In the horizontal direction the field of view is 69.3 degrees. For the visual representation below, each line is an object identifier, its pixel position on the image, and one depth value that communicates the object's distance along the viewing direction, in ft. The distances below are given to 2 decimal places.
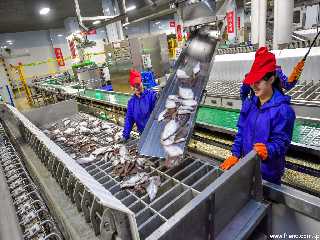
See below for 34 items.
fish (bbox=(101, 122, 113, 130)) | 11.53
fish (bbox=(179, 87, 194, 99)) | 8.04
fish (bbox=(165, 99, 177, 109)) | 8.17
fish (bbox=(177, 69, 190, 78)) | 8.48
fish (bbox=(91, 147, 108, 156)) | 8.28
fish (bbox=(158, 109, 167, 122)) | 8.19
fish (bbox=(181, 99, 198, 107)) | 7.71
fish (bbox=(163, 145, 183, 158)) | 6.89
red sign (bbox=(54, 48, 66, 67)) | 44.24
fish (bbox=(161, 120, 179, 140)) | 7.48
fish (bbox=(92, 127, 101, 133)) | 11.26
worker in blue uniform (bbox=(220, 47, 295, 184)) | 5.20
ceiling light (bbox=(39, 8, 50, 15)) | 37.15
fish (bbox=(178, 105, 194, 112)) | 7.67
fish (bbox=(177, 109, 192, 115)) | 7.71
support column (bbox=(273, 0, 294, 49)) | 18.19
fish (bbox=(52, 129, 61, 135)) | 11.95
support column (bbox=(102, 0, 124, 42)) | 35.04
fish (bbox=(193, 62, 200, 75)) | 8.20
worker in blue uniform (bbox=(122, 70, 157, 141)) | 10.09
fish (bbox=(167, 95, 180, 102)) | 8.26
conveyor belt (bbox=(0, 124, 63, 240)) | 5.38
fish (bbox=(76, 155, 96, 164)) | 7.82
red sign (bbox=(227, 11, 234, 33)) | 27.14
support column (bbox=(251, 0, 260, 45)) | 22.21
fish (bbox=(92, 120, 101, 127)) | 12.24
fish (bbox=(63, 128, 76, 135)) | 11.58
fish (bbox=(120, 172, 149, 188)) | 6.13
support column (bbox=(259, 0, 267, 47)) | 20.53
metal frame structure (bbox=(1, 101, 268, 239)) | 3.54
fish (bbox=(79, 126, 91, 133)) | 11.28
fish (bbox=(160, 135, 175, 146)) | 7.25
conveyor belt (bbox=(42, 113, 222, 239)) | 5.03
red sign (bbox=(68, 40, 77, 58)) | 25.01
